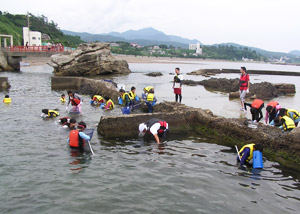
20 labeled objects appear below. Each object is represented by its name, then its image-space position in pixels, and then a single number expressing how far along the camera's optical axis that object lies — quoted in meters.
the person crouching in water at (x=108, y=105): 15.38
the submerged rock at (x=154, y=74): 39.43
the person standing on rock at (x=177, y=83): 14.06
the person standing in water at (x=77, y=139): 9.03
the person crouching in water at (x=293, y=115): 9.79
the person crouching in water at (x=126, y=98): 13.51
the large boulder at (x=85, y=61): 35.41
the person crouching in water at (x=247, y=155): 7.91
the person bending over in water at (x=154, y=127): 9.72
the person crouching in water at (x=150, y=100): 13.67
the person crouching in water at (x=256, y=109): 10.58
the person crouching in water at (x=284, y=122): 8.94
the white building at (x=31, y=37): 65.22
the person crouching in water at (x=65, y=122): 11.39
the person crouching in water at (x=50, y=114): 13.11
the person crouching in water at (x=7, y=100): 16.41
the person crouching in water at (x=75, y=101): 13.77
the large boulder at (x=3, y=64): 38.96
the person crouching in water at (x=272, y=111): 10.07
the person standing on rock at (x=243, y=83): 12.72
